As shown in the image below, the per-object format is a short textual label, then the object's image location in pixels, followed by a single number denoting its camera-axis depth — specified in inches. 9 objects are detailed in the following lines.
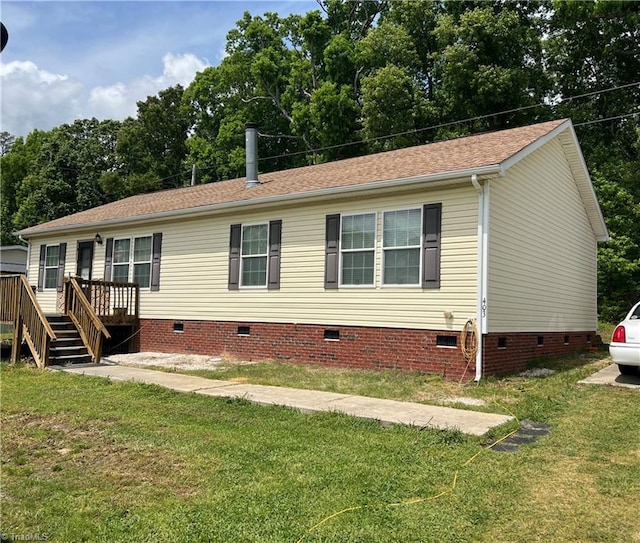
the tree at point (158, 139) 1596.9
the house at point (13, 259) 1181.7
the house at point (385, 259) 384.8
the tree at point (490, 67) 931.3
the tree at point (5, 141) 2541.8
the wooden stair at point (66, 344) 459.5
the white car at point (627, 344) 337.1
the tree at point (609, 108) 810.2
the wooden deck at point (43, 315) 442.9
